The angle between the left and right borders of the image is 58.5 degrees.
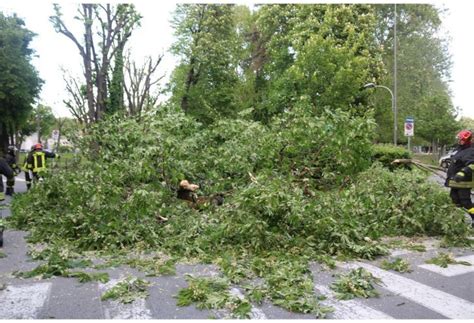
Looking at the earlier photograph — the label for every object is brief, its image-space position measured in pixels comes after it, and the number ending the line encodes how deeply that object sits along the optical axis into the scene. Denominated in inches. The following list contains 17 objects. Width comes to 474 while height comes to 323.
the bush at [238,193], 228.2
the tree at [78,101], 604.1
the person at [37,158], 481.4
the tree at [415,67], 1055.6
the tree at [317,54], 761.6
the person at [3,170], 261.5
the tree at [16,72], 708.0
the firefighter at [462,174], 261.3
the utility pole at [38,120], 1353.5
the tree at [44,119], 1358.0
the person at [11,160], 479.8
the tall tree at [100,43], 604.7
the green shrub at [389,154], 545.0
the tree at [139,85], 634.2
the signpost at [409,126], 658.2
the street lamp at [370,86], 745.6
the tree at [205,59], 887.1
